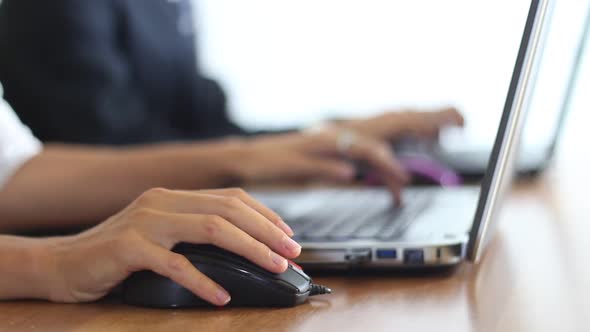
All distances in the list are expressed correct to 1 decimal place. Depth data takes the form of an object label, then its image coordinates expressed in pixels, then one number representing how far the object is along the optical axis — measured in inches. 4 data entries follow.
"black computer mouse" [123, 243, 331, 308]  29.4
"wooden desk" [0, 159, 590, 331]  28.7
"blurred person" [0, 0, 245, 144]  48.3
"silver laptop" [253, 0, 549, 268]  30.5
